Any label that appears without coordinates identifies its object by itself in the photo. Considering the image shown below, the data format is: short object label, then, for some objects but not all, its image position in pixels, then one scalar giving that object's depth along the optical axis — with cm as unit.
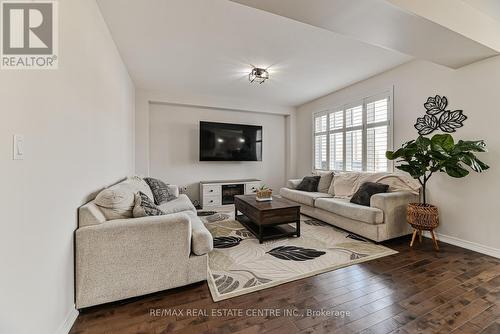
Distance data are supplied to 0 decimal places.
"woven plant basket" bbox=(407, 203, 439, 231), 265
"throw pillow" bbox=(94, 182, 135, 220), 184
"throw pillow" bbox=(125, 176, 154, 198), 267
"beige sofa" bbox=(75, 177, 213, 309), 160
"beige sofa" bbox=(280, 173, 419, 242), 282
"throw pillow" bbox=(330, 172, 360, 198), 392
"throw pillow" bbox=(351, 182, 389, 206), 320
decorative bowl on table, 340
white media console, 488
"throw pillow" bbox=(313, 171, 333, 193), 449
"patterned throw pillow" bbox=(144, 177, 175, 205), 325
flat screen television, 514
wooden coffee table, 287
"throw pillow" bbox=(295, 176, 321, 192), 449
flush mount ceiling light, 356
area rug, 198
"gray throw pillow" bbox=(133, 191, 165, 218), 194
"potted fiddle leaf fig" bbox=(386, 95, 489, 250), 248
